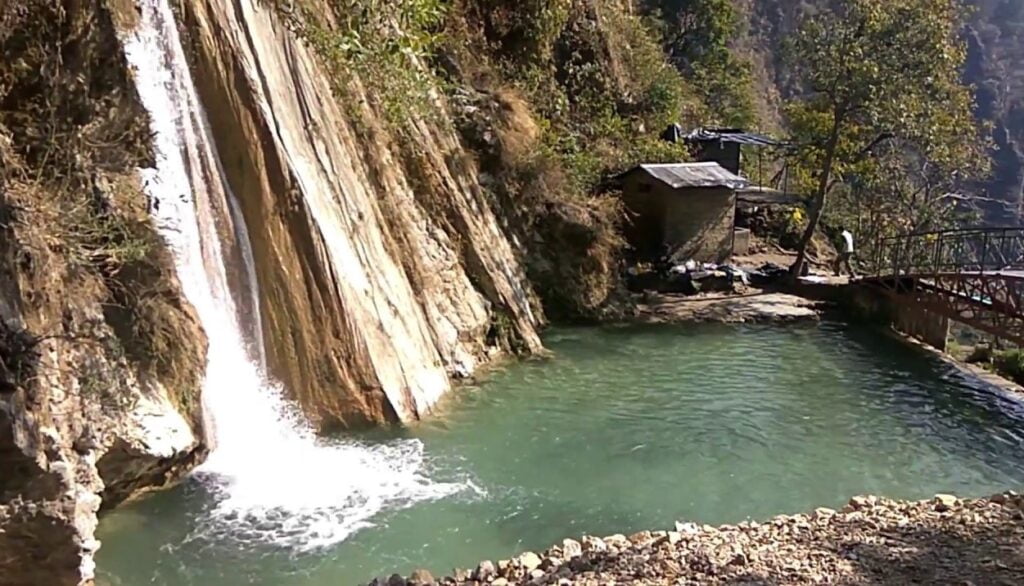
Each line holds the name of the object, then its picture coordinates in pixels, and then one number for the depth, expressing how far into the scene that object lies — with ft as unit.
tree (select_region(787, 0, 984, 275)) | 63.52
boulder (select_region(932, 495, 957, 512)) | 24.41
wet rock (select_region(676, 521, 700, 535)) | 24.45
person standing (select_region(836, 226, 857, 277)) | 71.31
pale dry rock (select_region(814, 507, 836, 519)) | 24.71
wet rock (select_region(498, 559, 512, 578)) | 22.71
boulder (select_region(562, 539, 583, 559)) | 23.48
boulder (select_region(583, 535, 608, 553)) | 23.27
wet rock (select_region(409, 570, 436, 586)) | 21.95
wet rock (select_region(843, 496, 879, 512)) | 26.10
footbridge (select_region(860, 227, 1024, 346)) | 48.34
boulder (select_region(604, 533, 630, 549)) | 23.41
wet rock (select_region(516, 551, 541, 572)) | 22.90
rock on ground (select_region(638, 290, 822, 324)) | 60.03
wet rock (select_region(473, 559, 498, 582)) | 22.70
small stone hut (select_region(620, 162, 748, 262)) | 67.46
